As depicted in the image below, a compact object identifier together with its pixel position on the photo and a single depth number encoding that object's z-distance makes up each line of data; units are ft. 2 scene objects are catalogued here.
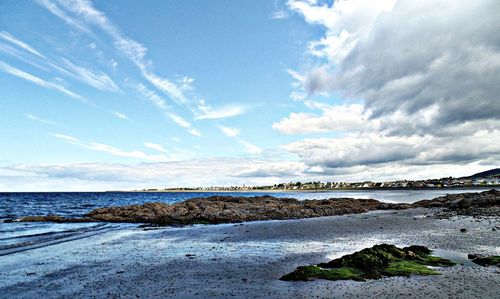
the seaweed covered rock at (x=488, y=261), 50.19
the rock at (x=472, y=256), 54.85
